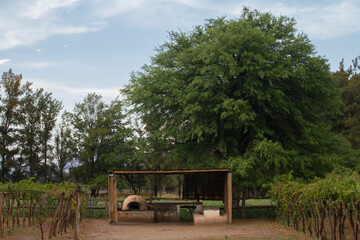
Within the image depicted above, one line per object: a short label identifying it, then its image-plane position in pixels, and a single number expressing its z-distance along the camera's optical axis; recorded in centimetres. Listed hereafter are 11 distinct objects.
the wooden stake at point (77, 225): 1150
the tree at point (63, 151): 3722
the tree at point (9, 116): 3431
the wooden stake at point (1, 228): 1143
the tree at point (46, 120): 3738
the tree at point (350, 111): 3450
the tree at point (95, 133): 3397
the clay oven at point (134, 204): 1964
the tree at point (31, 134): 3562
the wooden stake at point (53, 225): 1129
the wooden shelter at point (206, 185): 2125
